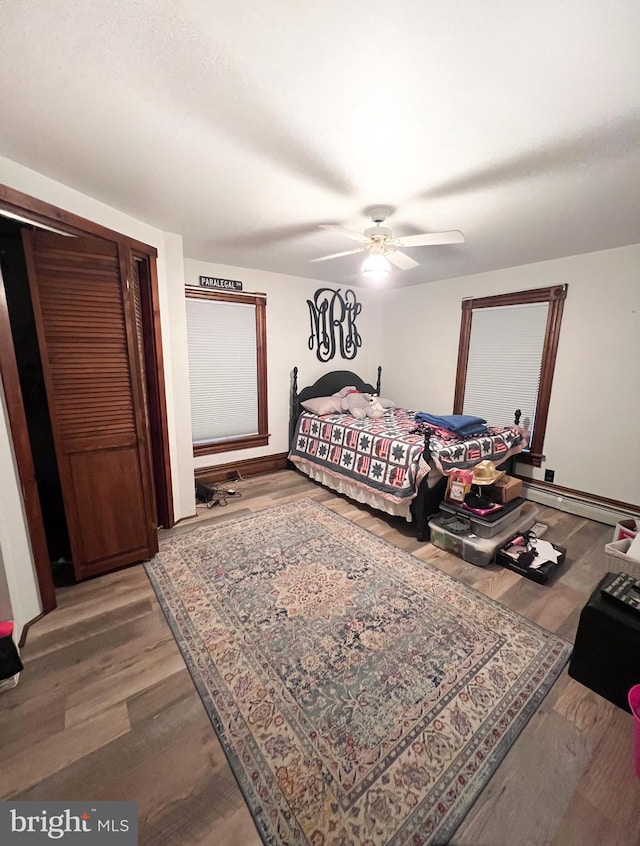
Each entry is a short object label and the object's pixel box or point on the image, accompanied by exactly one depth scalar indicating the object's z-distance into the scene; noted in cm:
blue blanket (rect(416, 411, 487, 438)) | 306
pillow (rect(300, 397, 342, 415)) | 409
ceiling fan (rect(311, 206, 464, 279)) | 212
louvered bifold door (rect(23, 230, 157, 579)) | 188
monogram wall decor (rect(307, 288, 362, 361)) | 441
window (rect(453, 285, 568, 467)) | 337
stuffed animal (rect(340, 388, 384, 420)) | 402
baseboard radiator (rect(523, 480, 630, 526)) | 303
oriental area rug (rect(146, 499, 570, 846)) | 113
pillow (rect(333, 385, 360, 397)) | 450
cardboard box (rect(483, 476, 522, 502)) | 265
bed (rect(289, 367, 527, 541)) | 272
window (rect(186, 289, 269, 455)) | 362
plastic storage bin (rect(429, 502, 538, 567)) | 240
